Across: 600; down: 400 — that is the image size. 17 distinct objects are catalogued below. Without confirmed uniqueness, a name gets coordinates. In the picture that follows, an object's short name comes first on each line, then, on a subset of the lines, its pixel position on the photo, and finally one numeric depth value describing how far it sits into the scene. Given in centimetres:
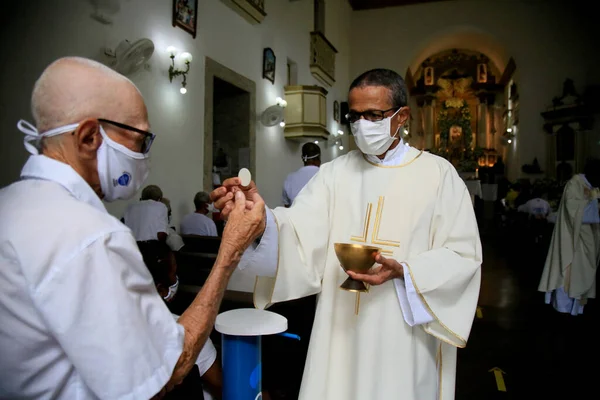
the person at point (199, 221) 645
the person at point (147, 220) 488
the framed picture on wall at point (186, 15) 680
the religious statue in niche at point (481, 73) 2656
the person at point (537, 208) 1125
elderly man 100
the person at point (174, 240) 534
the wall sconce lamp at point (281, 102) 1013
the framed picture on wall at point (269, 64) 977
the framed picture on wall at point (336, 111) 1538
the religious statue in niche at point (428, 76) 2695
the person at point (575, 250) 599
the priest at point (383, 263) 184
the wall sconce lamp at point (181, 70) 665
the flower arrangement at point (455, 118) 2700
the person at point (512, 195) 1533
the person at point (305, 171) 626
